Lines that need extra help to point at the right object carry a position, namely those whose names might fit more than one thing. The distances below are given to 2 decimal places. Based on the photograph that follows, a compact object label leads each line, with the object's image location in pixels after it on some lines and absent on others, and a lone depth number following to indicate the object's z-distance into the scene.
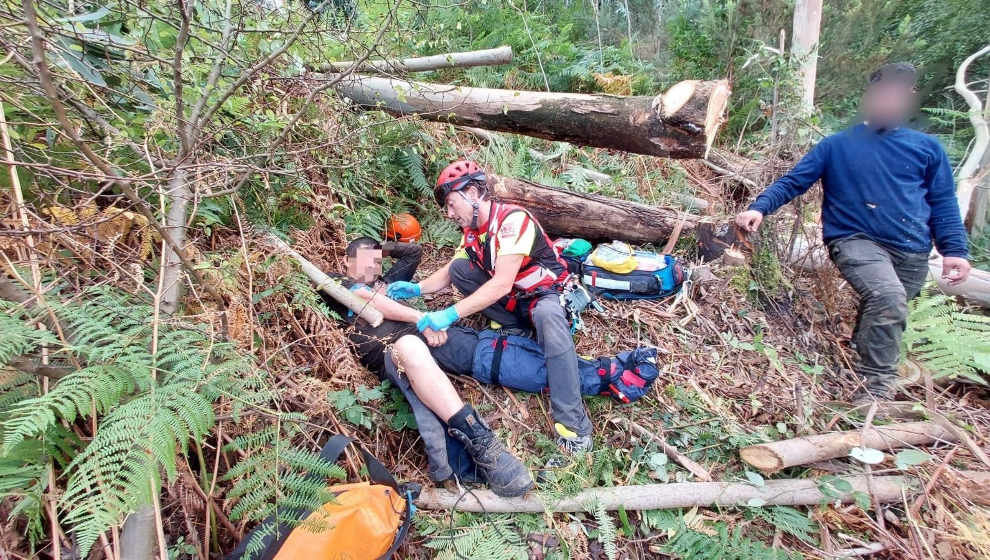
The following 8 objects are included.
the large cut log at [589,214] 4.08
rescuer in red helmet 2.73
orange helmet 3.95
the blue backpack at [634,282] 3.76
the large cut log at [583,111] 2.71
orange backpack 1.77
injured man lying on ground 2.52
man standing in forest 3.01
